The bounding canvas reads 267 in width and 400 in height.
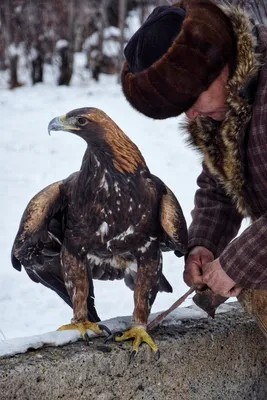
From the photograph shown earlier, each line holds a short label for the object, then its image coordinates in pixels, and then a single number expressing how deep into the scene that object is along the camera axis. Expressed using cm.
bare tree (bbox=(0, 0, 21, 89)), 1653
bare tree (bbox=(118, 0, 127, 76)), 1598
